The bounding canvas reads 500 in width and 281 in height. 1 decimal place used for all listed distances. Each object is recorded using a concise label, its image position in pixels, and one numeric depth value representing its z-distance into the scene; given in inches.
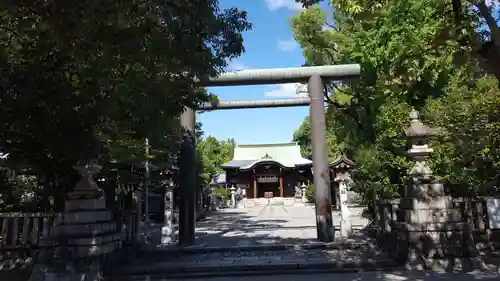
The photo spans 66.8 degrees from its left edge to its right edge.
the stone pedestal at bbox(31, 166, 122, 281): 273.7
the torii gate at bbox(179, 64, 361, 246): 454.9
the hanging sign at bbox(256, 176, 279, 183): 1800.0
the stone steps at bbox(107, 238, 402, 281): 299.1
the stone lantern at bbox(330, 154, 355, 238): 498.9
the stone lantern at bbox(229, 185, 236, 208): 1616.9
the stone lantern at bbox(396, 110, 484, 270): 286.7
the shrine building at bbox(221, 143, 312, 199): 1758.1
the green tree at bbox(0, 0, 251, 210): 178.7
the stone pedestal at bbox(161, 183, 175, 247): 458.8
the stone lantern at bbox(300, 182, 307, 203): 1587.4
